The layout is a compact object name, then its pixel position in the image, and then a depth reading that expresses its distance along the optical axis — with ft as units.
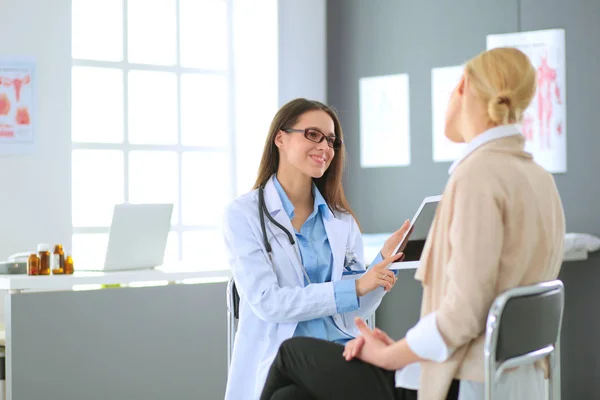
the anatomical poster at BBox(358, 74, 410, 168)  17.17
